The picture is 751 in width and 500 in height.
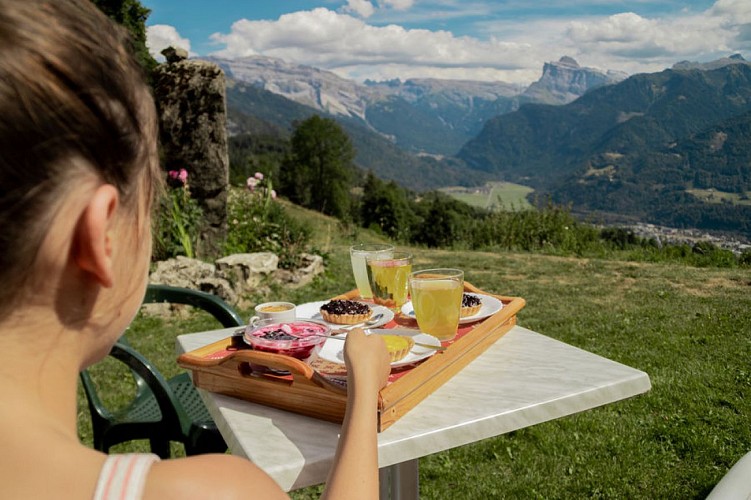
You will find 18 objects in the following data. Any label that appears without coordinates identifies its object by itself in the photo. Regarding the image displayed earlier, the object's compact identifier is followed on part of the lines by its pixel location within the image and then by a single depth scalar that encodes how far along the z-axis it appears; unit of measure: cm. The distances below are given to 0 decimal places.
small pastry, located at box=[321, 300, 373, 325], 193
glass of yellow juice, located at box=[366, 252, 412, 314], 213
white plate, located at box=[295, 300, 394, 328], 194
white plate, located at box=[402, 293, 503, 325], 198
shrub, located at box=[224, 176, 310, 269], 839
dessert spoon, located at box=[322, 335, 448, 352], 165
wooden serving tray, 137
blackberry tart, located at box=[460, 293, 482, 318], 199
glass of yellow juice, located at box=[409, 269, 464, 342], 179
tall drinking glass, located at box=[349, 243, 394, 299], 222
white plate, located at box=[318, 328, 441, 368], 157
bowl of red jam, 166
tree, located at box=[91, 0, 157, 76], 2217
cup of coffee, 192
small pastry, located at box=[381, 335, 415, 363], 157
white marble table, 126
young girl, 62
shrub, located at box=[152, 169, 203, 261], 764
